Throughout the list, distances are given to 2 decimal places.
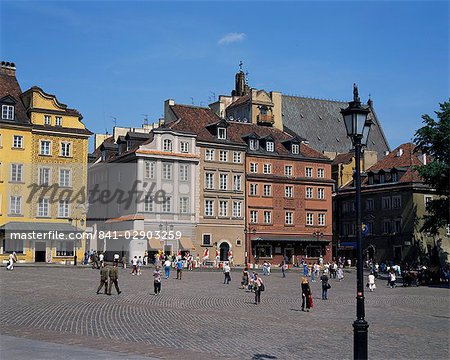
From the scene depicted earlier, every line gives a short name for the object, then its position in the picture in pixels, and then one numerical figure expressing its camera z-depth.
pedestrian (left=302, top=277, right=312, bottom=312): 28.81
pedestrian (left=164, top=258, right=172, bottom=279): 45.78
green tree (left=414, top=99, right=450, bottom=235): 51.91
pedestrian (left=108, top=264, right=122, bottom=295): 32.58
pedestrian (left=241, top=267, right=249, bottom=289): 41.19
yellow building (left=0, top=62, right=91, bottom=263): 60.94
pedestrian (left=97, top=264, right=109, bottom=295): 32.84
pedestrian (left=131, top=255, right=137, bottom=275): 47.86
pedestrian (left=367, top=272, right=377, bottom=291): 42.53
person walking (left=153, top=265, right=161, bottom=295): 33.59
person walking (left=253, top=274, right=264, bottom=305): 31.23
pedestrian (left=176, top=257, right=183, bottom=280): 45.19
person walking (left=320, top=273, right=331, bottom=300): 34.53
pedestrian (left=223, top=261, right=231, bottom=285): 43.53
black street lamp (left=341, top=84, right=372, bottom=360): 12.73
